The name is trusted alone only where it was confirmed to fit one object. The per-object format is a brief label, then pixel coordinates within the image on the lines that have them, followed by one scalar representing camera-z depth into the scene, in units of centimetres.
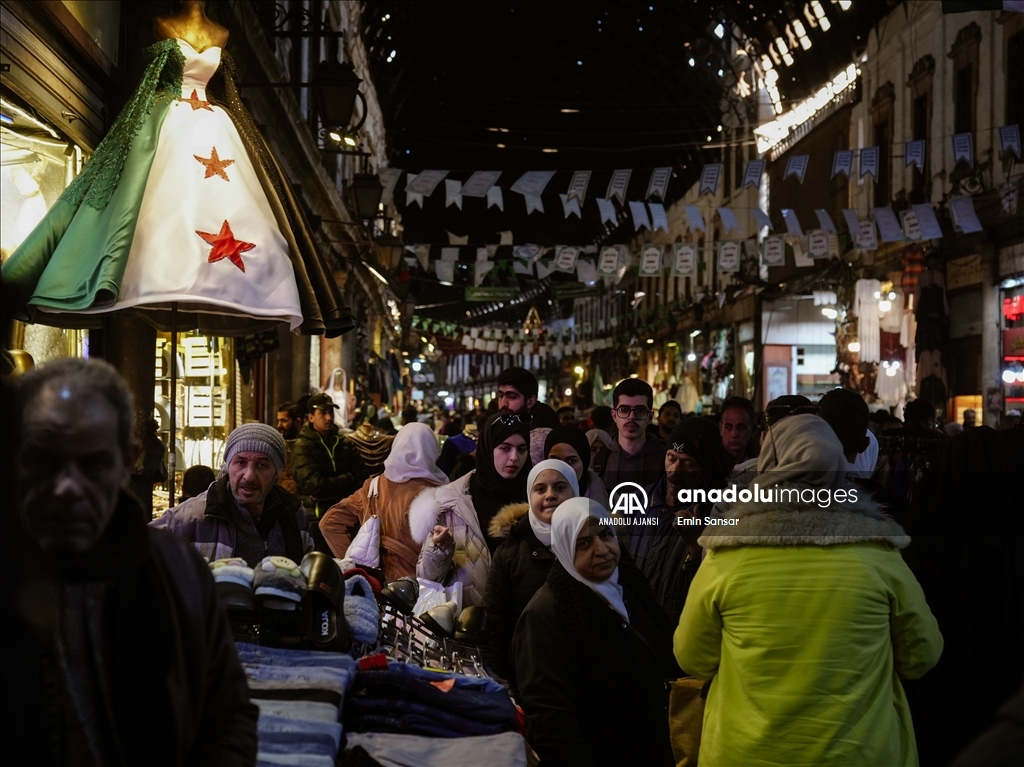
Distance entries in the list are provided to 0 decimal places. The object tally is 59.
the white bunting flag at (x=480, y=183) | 2048
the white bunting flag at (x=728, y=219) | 2229
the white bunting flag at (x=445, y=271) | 2680
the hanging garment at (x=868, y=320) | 2036
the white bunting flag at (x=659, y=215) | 2209
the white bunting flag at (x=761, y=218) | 2097
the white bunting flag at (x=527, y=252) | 2636
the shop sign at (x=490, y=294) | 3397
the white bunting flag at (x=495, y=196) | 2123
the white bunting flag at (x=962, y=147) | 1736
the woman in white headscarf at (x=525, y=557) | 472
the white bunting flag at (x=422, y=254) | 2702
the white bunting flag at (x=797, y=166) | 1942
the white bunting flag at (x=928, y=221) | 1838
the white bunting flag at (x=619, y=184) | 2167
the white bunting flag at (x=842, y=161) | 1842
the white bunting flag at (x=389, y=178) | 2162
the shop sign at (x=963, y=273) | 1906
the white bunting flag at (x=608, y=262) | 2422
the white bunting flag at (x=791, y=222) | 2108
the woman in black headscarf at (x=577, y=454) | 595
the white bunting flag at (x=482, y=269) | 2776
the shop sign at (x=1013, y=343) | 1758
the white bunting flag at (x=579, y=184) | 2083
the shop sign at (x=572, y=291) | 3512
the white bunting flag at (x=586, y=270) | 2659
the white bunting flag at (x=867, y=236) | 1983
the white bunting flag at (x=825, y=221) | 2105
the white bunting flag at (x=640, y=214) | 2237
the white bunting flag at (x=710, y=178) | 1995
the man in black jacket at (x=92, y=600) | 186
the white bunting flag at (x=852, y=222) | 1975
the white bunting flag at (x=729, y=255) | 2341
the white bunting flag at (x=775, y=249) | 2203
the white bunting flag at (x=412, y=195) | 2081
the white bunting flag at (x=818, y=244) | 2159
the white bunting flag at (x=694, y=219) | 2267
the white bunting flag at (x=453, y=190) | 2095
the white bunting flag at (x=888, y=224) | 1895
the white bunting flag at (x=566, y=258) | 2573
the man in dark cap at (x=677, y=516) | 498
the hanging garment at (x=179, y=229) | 407
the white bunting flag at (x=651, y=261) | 2367
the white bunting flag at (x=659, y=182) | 2128
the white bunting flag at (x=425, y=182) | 2066
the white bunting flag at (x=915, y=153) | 1849
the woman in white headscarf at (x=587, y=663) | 384
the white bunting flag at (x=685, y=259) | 2403
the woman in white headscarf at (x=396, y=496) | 587
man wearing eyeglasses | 697
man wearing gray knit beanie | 430
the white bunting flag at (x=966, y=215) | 1769
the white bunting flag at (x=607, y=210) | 2204
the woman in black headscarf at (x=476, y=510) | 532
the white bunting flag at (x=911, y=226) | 1850
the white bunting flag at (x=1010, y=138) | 1550
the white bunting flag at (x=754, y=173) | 1962
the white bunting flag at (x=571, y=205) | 2280
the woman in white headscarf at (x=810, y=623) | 339
